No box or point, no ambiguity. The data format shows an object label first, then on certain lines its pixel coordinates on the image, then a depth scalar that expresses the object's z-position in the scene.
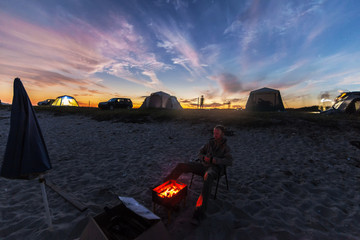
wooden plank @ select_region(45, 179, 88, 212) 3.41
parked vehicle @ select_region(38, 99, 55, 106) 31.95
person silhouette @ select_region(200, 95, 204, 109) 35.74
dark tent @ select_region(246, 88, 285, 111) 19.98
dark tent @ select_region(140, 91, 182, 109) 23.55
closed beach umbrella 2.40
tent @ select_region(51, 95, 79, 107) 28.34
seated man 3.24
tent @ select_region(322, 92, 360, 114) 16.39
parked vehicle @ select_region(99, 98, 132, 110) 22.41
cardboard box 1.98
